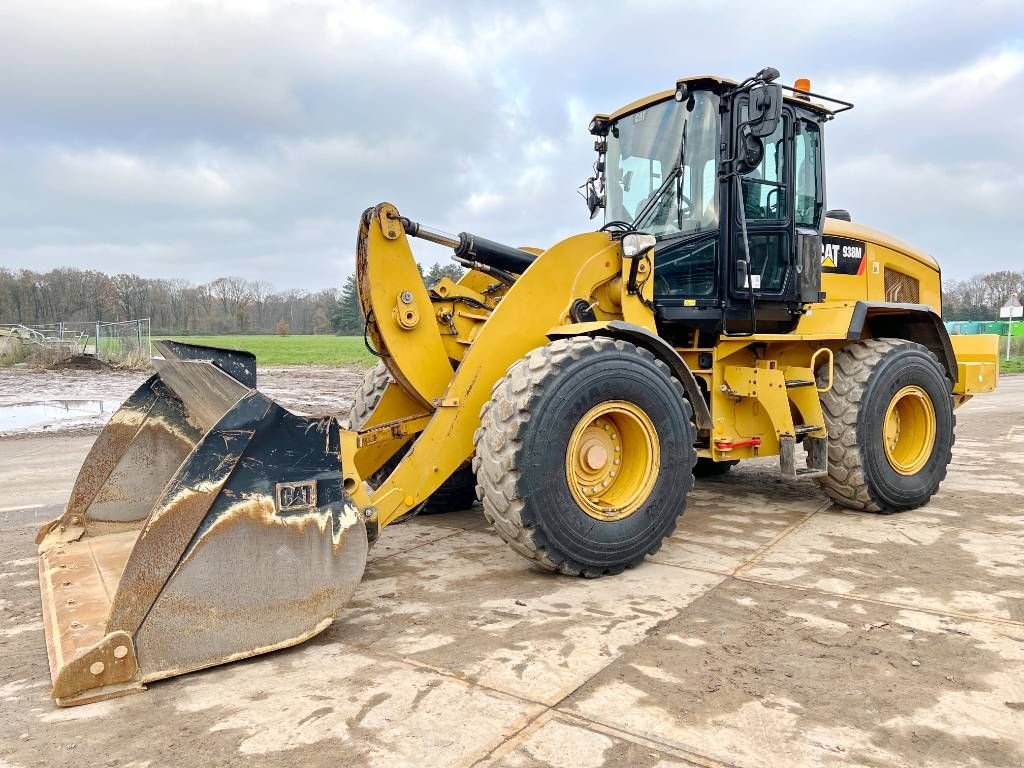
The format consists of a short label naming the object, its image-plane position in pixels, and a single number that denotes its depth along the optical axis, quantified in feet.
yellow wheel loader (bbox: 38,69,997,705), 10.22
